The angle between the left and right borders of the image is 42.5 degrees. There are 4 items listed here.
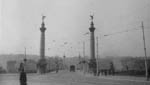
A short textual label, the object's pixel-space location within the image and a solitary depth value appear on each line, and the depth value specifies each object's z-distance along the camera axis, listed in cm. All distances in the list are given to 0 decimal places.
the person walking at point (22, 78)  1417
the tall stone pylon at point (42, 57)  5774
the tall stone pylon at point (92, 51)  5326
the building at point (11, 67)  6916
